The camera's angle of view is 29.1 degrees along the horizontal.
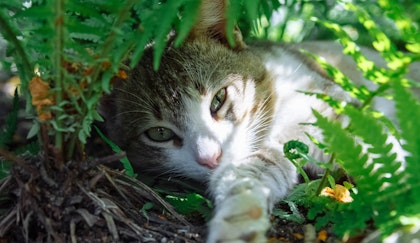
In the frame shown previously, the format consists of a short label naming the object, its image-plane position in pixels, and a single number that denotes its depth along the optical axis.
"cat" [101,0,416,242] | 0.47
